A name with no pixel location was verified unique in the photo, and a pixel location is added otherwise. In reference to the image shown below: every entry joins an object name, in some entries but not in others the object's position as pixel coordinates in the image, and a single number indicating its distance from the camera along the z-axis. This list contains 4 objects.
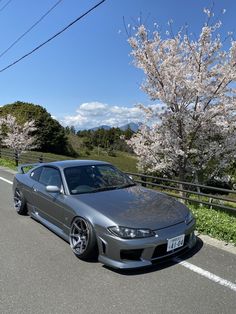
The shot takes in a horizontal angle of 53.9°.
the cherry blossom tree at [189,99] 6.33
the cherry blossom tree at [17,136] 16.03
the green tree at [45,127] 42.93
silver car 2.85
